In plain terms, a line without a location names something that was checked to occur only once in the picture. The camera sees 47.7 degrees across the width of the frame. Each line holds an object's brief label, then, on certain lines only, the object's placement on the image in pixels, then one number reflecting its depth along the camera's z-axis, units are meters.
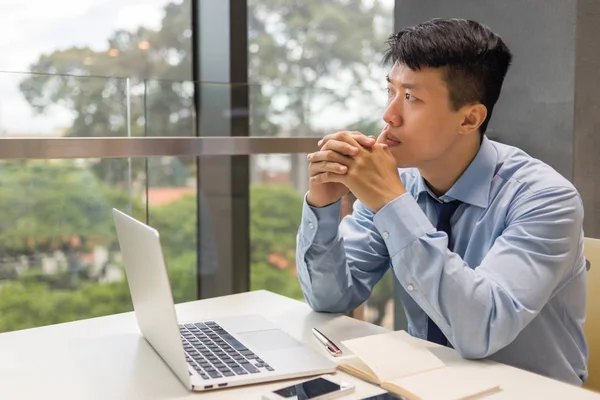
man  1.15
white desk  0.96
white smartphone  0.92
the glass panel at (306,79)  2.81
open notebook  0.94
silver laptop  0.97
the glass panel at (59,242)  2.29
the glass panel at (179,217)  2.65
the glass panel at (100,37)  2.66
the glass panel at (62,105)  2.05
